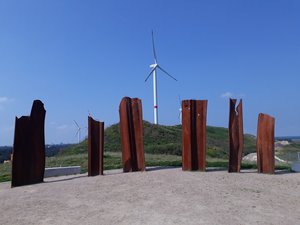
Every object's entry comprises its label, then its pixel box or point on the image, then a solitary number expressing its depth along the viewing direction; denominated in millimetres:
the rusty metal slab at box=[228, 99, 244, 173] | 9829
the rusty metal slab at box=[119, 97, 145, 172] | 10045
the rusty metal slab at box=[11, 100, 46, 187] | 8811
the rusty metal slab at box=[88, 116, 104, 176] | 9786
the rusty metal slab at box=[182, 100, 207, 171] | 9967
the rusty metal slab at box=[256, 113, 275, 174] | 9898
